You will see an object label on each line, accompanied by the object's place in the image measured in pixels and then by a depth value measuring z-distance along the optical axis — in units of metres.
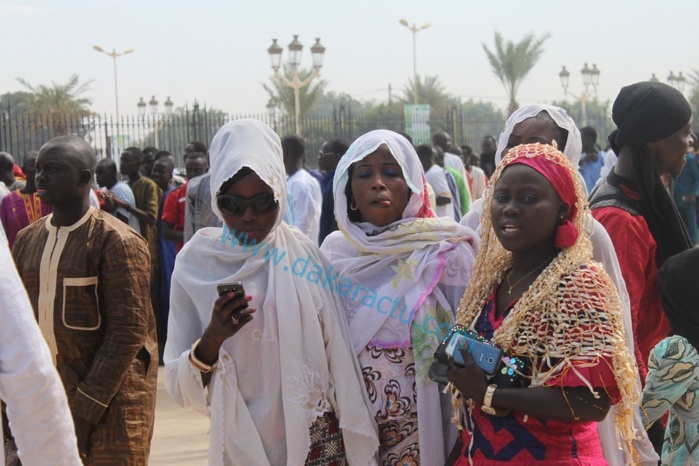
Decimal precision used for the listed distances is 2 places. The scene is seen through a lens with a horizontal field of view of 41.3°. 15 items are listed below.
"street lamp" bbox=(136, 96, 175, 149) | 33.63
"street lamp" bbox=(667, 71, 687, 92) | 37.06
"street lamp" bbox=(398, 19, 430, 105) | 30.17
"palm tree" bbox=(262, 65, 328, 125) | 39.44
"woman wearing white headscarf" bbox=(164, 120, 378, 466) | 3.14
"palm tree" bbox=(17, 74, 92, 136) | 37.34
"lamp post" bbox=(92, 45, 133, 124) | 31.72
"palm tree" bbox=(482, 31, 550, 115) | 38.41
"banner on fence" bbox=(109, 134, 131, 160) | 21.61
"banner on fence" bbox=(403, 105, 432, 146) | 26.25
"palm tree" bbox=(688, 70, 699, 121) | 43.38
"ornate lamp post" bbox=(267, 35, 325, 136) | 22.64
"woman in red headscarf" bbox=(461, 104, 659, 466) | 3.11
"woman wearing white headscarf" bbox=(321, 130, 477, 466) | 3.25
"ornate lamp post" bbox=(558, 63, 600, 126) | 32.84
